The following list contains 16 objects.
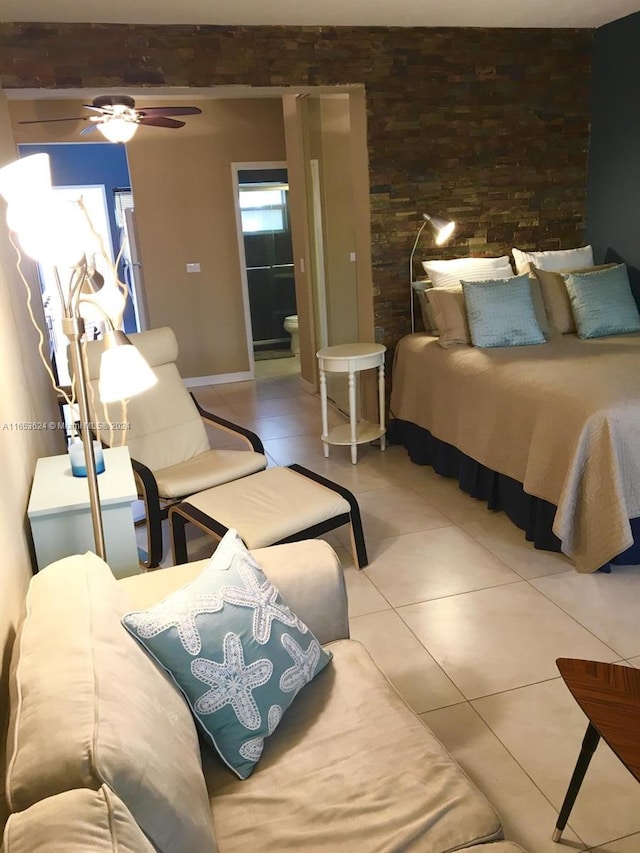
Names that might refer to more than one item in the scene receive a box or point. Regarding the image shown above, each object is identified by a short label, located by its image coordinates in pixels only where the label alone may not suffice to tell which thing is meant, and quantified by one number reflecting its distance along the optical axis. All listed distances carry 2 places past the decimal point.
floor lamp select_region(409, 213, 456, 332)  4.11
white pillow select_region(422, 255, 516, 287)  4.32
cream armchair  3.22
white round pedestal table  4.18
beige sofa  1.00
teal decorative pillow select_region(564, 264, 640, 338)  3.98
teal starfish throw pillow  1.42
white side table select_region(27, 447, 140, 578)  2.19
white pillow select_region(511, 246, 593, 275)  4.44
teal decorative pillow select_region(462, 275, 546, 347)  3.90
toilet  7.72
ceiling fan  3.41
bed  2.79
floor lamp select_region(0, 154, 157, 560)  1.70
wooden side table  1.35
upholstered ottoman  2.71
